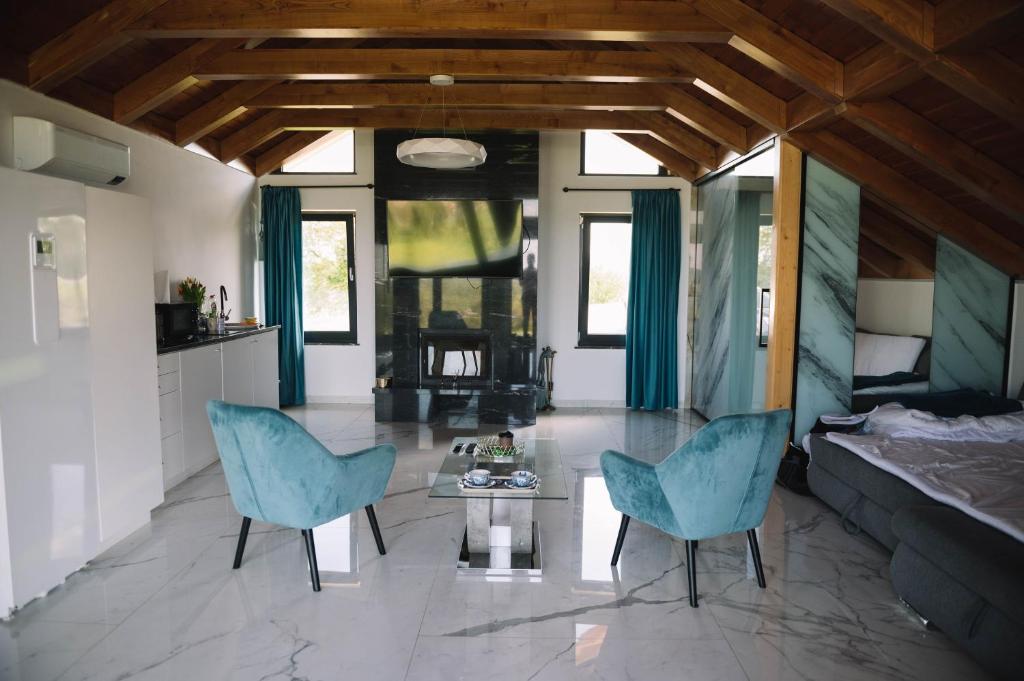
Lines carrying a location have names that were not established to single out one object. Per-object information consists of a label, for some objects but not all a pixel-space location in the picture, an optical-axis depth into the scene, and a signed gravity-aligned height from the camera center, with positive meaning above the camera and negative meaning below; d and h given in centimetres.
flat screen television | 670 +62
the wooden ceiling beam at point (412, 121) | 638 +163
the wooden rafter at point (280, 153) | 708 +147
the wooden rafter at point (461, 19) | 384 +156
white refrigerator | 281 -41
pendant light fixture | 425 +93
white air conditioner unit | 364 +78
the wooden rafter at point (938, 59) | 296 +107
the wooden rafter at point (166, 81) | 459 +143
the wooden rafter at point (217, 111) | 546 +146
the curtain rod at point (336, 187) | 728 +114
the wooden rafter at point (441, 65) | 471 +161
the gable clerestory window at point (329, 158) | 734 +146
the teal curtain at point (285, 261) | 721 +35
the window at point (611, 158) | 729 +147
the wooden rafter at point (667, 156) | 707 +145
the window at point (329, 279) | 739 +17
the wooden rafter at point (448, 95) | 562 +165
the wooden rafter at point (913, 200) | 467 +68
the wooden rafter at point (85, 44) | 370 +138
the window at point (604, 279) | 733 +18
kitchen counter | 444 -34
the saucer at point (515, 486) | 322 -90
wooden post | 485 +14
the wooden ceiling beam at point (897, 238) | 495 +43
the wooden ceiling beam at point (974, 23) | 264 +110
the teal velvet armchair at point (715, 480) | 291 -81
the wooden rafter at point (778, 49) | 372 +138
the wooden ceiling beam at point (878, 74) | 335 +114
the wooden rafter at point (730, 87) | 455 +141
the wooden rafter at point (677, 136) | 632 +148
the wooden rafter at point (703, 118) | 541 +142
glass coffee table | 321 -110
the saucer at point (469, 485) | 322 -89
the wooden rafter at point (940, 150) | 392 +86
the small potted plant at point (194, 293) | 550 +1
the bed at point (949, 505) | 241 -92
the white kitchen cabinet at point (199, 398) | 465 -73
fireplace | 681 -63
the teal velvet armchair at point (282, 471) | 296 -79
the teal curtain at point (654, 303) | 718 -7
